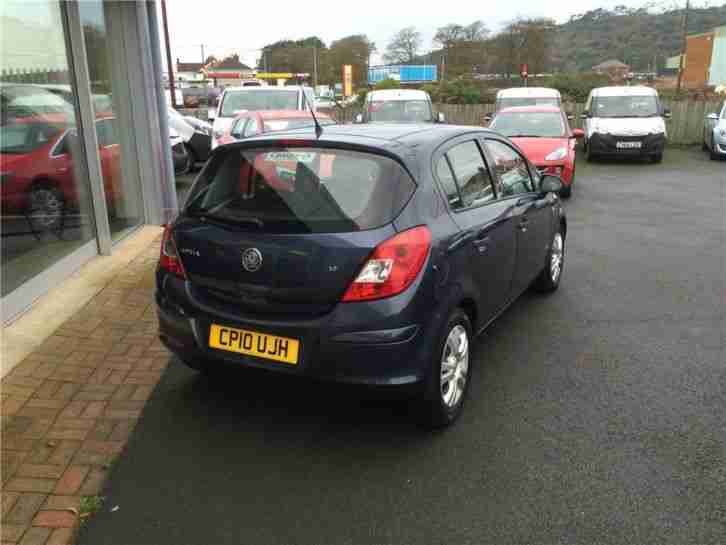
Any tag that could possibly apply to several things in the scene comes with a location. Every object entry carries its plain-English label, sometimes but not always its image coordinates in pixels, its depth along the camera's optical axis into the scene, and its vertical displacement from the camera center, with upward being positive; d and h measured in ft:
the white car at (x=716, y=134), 54.19 -4.57
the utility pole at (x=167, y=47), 84.02 +5.27
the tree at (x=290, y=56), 246.88 +11.67
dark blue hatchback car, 10.32 -2.86
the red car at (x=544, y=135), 36.78 -3.18
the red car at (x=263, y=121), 40.78 -2.17
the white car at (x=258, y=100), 49.96 -1.02
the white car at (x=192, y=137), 46.18 -3.48
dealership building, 17.95 -1.58
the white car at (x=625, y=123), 52.01 -3.46
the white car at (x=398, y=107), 57.48 -2.00
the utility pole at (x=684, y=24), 100.78 +8.34
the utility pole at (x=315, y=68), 220.88 +5.76
